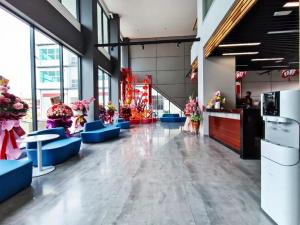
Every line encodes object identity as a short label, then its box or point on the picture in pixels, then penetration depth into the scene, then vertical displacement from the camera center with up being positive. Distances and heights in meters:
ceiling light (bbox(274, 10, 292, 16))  4.72 +1.98
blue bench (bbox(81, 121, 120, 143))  7.52 -0.80
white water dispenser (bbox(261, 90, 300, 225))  1.98 -0.47
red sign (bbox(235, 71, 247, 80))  12.91 +1.93
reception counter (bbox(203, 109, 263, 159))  5.08 -0.56
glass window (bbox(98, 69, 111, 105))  12.07 +1.24
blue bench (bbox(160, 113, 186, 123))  16.91 -0.77
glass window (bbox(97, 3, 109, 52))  12.03 +4.64
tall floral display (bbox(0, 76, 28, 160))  3.71 -0.16
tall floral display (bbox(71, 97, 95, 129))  7.65 -0.06
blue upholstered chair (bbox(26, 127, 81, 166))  4.65 -0.83
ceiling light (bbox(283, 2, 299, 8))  4.39 +2.00
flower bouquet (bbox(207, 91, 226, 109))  7.91 +0.25
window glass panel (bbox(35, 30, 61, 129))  6.25 +1.08
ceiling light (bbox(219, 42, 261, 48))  7.08 +1.98
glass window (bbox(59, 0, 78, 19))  8.26 +3.96
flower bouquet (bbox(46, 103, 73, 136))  6.14 -0.17
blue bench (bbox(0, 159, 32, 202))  2.95 -0.92
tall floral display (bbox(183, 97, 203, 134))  9.32 -0.23
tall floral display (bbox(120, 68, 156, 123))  15.53 +0.71
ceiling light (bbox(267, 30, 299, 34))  6.07 +2.03
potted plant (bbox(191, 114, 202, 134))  9.34 -0.52
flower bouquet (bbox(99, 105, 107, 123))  10.65 -0.18
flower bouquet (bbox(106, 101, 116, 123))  11.70 -0.10
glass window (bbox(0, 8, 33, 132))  4.93 +1.27
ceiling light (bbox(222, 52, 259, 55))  8.25 +2.00
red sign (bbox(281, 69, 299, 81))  11.88 +1.83
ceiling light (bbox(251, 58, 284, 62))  9.85 +2.11
